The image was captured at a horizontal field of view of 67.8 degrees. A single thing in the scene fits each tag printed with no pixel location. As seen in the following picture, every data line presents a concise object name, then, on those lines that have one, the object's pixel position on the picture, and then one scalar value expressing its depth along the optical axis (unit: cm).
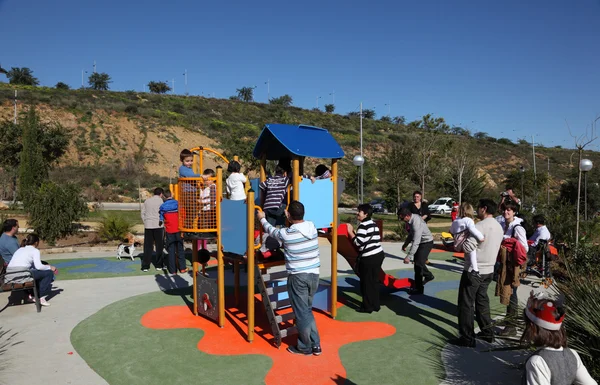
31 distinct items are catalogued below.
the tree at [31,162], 2389
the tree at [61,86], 7299
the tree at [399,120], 9962
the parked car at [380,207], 3828
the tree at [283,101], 9031
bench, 718
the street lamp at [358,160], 1798
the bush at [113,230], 1508
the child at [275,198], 691
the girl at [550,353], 278
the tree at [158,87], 8994
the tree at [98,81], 8331
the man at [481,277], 572
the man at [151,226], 1069
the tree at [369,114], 9981
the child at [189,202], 680
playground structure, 609
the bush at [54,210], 1465
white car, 3747
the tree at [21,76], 7425
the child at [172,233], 1023
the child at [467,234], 569
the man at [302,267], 543
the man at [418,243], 799
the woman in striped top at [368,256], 721
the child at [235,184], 693
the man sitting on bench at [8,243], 758
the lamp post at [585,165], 1283
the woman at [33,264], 732
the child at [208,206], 677
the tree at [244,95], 9806
